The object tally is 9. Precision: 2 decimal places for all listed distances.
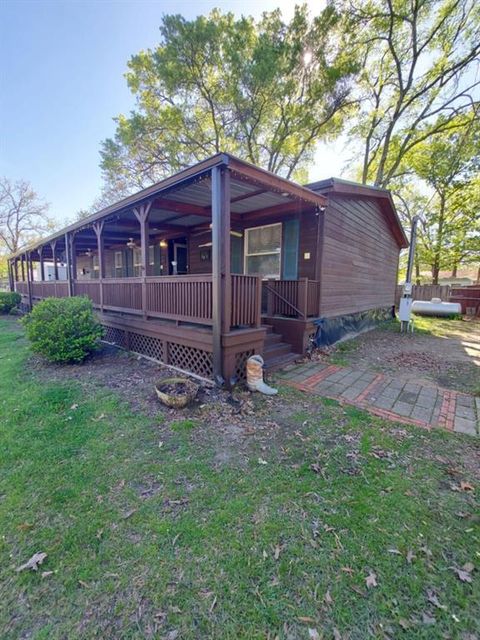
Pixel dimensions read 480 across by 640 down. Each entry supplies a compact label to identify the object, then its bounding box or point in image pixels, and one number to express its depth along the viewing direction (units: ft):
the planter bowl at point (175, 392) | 12.35
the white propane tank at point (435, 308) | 44.04
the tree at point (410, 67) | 39.78
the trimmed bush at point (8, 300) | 47.60
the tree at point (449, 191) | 50.03
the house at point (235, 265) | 14.35
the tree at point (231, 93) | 38.86
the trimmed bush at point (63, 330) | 18.08
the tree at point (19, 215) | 88.69
